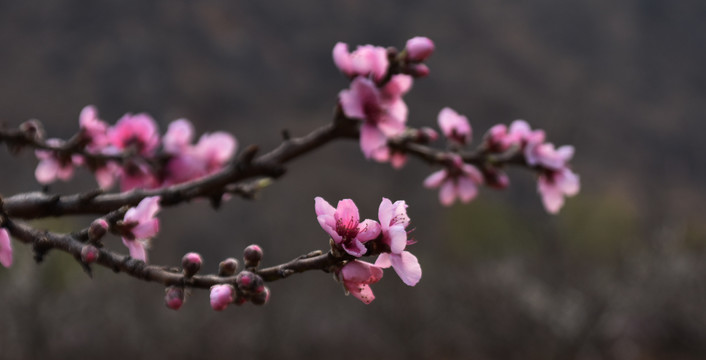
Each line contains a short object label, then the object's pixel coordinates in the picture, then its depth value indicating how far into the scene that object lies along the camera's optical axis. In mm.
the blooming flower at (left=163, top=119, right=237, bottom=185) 1859
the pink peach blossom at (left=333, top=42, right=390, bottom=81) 1712
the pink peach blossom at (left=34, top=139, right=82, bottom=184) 1799
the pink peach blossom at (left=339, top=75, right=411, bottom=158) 1709
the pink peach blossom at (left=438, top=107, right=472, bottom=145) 1821
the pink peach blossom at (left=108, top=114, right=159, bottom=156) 1845
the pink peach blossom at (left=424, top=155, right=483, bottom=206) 1802
